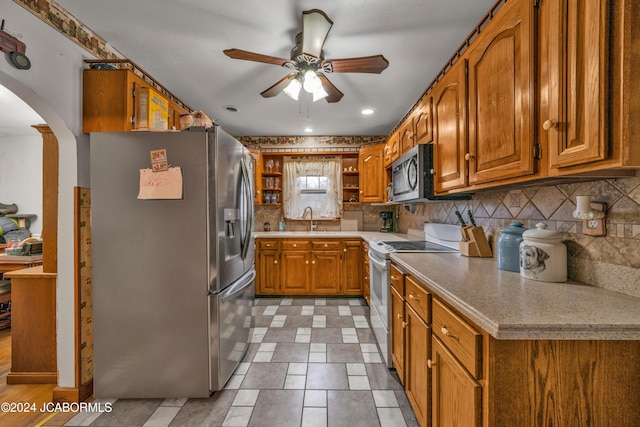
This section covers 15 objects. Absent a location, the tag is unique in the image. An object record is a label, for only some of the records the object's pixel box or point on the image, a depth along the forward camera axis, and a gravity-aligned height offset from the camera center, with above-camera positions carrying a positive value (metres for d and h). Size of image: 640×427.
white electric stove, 2.07 -0.41
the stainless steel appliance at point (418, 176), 2.08 +0.31
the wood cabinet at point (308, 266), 3.76 -0.74
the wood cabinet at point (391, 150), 3.02 +0.76
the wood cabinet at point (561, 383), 0.80 -0.51
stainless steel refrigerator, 1.71 -0.34
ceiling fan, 1.67 +1.07
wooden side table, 1.85 -0.80
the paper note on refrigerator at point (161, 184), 1.69 +0.19
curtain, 4.37 +0.49
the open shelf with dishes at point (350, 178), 4.39 +0.59
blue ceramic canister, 1.39 -0.18
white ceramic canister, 1.19 -0.19
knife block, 1.79 -0.21
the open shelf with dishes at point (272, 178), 4.36 +0.59
